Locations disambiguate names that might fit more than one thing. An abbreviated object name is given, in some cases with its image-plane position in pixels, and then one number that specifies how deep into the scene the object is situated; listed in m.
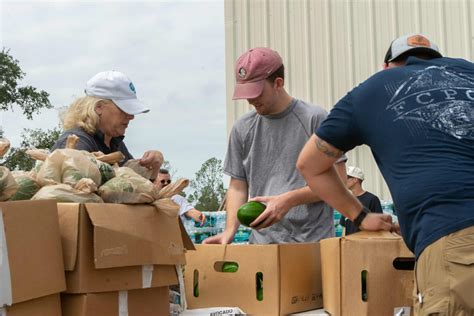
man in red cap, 3.35
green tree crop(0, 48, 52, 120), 21.42
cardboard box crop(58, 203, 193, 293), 2.24
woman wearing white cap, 3.30
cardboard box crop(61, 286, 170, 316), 2.23
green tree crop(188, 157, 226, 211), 16.73
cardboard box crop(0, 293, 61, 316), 1.97
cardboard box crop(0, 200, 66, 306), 1.96
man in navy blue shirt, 2.00
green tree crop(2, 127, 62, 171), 19.79
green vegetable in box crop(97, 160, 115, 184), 2.54
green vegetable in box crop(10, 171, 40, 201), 2.38
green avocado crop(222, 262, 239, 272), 2.90
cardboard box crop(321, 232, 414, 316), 2.58
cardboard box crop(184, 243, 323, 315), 2.80
